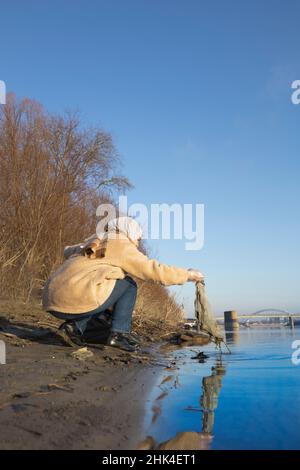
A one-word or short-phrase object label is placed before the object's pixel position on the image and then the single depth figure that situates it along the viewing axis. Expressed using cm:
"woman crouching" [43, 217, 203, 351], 376
